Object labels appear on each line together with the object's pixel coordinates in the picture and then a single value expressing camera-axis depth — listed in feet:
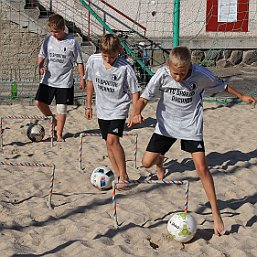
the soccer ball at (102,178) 19.43
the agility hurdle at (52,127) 24.11
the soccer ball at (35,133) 26.16
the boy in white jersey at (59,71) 26.30
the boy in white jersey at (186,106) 16.11
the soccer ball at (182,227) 15.11
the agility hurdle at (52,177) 17.46
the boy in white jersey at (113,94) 19.36
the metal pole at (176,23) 34.17
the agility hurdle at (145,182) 15.80
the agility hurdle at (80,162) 21.77
